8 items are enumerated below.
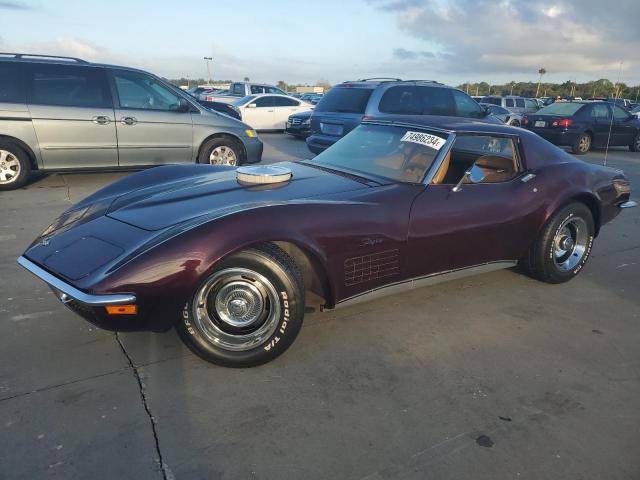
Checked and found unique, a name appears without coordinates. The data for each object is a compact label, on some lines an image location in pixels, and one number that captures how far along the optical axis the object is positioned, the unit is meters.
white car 15.66
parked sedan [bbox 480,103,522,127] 16.44
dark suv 8.60
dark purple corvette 2.52
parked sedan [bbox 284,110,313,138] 14.15
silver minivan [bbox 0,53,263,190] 6.51
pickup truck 20.22
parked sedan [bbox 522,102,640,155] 13.17
